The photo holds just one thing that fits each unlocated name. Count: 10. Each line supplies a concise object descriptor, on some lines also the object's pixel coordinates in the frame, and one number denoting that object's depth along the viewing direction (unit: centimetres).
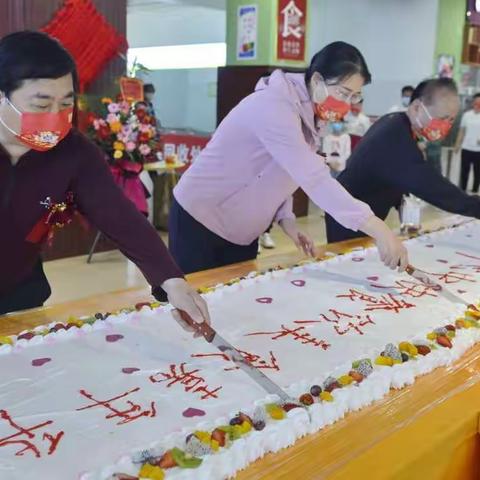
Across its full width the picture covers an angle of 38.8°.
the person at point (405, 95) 712
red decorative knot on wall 450
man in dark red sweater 126
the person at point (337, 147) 664
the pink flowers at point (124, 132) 455
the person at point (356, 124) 711
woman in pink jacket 168
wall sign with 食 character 618
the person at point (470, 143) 849
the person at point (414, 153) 228
